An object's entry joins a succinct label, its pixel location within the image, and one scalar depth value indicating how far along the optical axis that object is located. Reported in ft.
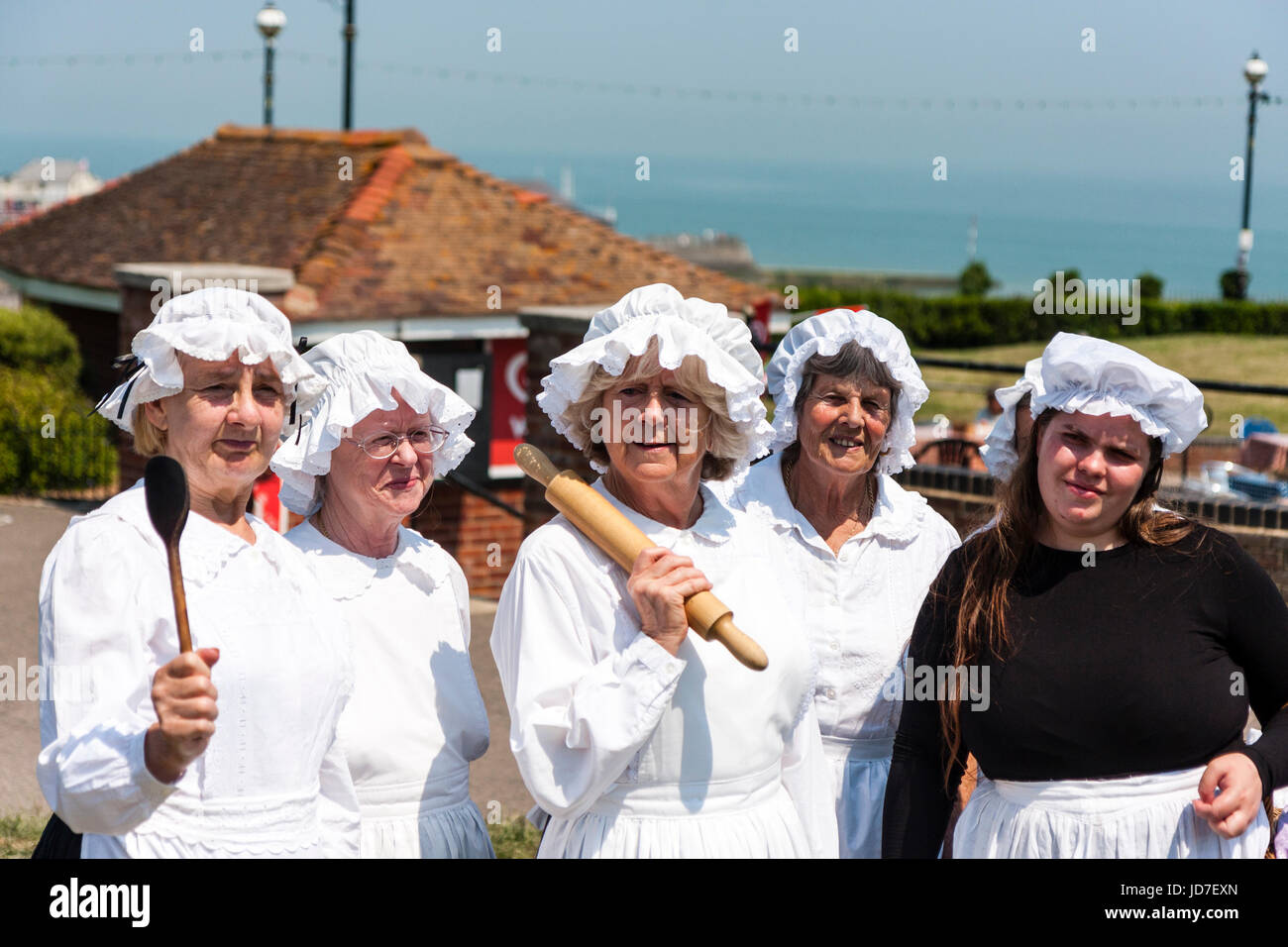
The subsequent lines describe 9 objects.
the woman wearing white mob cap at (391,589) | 10.62
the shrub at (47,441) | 45.14
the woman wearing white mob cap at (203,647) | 7.84
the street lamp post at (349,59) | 56.49
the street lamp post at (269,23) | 55.83
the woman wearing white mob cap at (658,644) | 9.02
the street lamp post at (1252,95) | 84.84
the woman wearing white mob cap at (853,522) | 12.09
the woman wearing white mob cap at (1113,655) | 9.78
